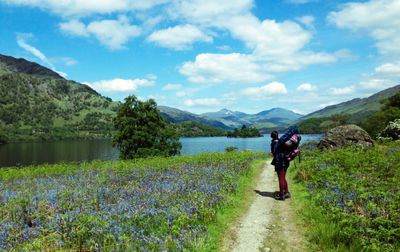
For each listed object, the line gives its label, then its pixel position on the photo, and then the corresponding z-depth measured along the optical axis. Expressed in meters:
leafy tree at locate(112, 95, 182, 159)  35.00
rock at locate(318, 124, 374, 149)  22.29
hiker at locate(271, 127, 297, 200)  10.49
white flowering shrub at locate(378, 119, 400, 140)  24.22
